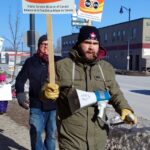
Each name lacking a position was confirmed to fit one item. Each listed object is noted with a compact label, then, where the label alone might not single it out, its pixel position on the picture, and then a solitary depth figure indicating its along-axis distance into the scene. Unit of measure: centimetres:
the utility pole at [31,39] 1277
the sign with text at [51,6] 443
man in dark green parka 403
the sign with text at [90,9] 985
